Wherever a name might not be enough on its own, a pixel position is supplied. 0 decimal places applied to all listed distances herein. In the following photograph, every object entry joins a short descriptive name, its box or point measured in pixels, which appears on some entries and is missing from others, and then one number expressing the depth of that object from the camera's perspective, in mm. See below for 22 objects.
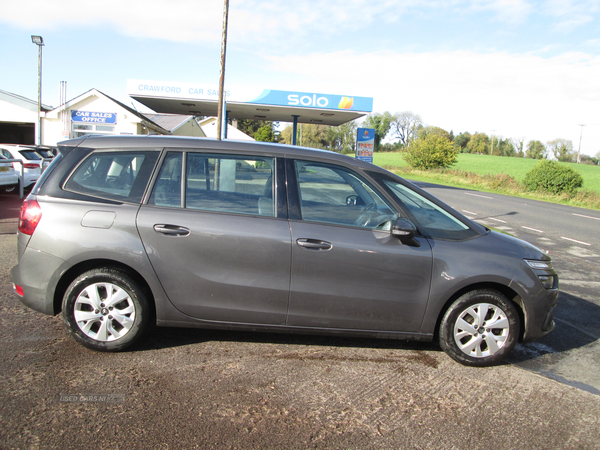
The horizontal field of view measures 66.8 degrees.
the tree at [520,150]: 112738
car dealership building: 25562
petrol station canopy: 25312
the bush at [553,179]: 30162
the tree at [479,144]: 119438
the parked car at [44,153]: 16256
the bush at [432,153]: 55594
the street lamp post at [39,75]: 27591
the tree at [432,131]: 105938
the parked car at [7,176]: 13312
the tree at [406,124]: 112625
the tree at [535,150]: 111019
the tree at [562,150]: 103381
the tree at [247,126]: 101162
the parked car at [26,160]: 14906
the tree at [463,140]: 122750
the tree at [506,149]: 113125
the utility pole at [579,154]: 91188
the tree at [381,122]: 113738
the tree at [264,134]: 59853
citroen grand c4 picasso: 3598
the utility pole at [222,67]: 15195
